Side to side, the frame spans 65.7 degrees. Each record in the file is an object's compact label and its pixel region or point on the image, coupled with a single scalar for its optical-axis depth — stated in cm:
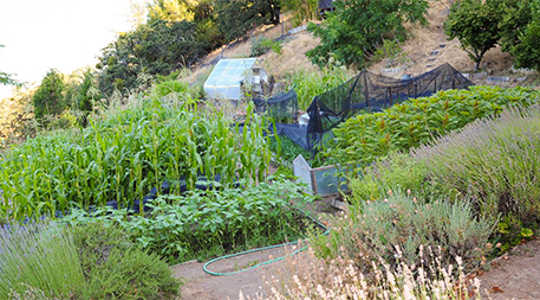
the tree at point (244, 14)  3625
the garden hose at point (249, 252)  360
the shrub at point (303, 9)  3328
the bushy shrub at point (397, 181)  338
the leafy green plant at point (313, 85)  943
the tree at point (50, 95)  1964
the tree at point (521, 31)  958
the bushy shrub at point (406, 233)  242
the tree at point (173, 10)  4041
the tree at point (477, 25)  1198
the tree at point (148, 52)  3031
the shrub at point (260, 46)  2793
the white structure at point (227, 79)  1811
